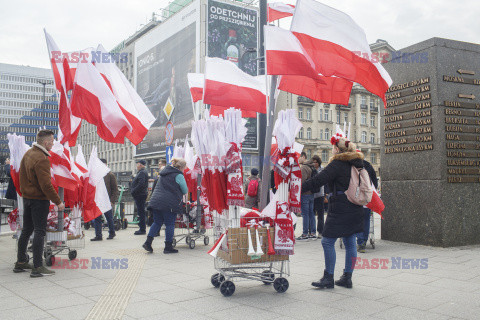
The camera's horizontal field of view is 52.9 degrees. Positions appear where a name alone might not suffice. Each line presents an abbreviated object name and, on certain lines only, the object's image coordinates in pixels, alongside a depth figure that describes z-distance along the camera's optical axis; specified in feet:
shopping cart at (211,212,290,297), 18.85
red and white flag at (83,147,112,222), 27.09
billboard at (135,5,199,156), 225.35
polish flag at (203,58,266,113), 23.65
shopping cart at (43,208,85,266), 25.08
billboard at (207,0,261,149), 220.23
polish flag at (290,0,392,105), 21.01
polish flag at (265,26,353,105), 19.61
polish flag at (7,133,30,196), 25.68
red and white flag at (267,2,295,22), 23.91
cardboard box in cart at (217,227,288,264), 18.83
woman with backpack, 19.97
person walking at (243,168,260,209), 34.88
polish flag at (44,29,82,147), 24.68
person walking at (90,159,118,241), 38.81
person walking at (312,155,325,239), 37.96
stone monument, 31.19
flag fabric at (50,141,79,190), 25.34
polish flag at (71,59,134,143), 24.84
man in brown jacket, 22.66
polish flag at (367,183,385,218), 23.54
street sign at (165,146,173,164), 42.32
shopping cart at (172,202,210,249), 34.50
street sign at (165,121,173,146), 44.09
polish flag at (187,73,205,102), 29.86
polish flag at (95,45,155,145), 26.55
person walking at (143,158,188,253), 31.48
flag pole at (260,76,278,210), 20.47
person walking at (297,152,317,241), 36.88
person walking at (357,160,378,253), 30.19
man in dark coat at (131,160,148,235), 42.93
